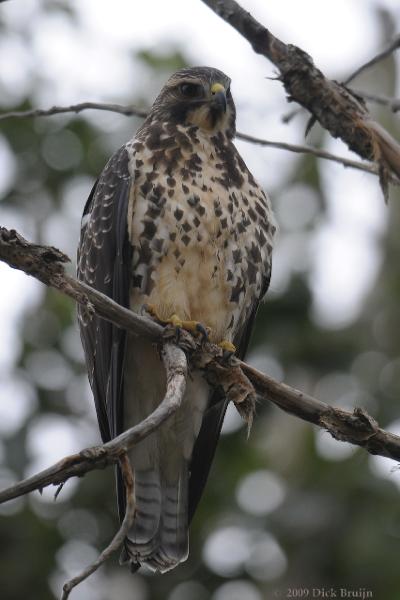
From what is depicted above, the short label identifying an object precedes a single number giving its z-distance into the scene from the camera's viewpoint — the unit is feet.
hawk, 31.01
